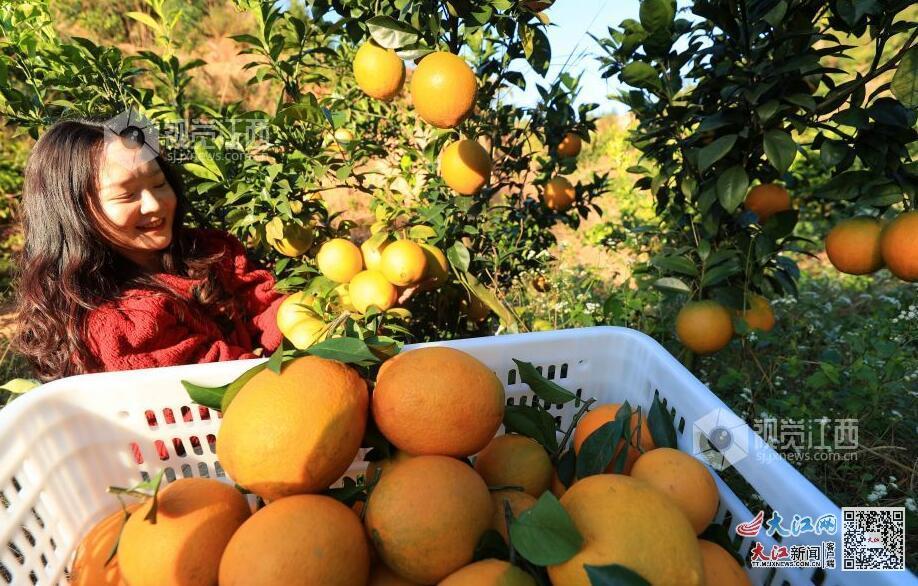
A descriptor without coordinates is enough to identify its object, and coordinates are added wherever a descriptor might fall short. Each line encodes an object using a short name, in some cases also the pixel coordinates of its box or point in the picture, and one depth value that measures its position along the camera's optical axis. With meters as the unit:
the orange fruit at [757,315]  1.29
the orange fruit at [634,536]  0.49
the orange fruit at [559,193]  1.83
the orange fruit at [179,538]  0.57
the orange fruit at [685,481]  0.62
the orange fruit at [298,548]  0.52
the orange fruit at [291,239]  1.37
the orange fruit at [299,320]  1.19
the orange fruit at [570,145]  1.82
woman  1.08
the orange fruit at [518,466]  0.71
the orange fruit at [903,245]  1.01
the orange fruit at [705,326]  1.24
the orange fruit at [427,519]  0.56
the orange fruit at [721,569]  0.57
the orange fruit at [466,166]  1.28
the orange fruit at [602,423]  0.75
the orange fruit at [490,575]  0.51
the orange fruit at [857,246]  1.13
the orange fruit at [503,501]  0.64
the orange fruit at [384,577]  0.60
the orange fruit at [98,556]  0.63
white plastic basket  0.62
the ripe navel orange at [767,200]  1.33
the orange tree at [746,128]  1.02
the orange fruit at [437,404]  0.64
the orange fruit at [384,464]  0.68
